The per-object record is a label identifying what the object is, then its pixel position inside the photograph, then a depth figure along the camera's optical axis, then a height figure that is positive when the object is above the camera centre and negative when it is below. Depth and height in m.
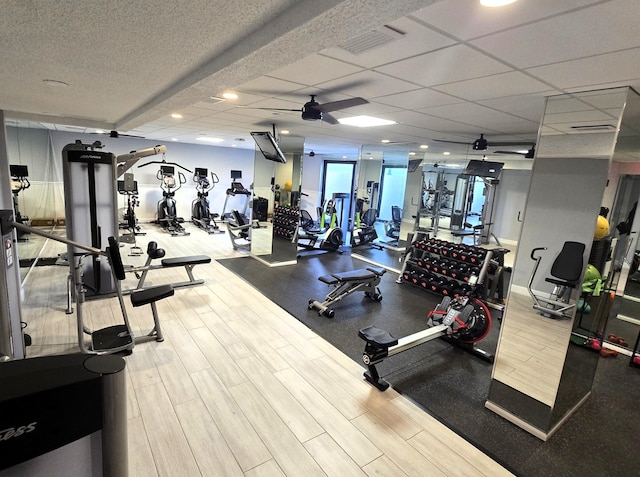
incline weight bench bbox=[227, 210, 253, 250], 6.54 -1.23
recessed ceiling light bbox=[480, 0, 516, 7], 1.16 +0.68
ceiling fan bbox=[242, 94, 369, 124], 2.27 +0.55
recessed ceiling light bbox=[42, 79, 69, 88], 2.26 +0.53
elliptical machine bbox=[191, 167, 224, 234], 8.60 -0.93
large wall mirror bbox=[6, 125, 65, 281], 5.37 -0.66
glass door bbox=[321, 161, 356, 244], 9.02 -0.05
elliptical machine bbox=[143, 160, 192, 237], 7.96 -0.88
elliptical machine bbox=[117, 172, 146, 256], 6.03 -0.98
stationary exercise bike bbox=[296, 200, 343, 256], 7.07 -1.17
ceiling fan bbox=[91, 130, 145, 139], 8.07 +0.74
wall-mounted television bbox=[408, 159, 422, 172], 6.31 +0.47
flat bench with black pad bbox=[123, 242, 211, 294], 3.88 -1.19
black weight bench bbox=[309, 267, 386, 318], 3.91 -1.29
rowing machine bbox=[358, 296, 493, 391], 2.57 -1.27
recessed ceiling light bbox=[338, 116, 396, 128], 3.60 +0.72
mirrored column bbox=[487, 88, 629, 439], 1.98 -0.38
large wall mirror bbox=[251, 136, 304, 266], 5.89 -0.30
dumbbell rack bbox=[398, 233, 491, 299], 4.37 -1.06
